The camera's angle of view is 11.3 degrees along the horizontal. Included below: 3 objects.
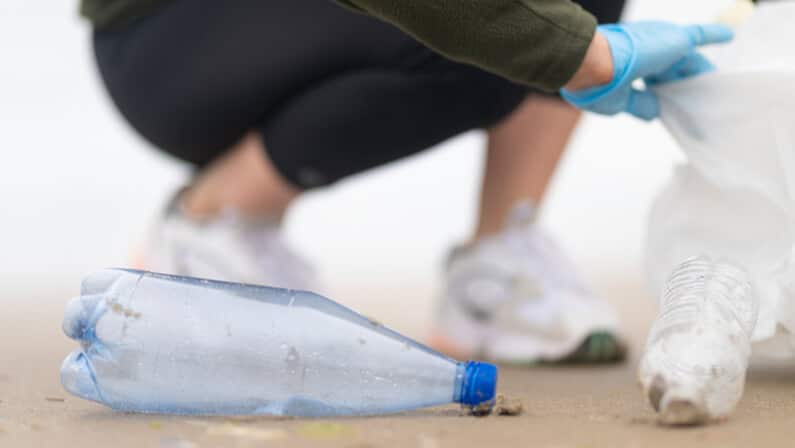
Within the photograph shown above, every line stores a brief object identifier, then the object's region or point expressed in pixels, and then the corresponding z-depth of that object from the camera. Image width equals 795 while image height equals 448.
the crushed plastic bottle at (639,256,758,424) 2.62
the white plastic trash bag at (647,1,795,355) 2.84
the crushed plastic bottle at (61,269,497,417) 2.70
